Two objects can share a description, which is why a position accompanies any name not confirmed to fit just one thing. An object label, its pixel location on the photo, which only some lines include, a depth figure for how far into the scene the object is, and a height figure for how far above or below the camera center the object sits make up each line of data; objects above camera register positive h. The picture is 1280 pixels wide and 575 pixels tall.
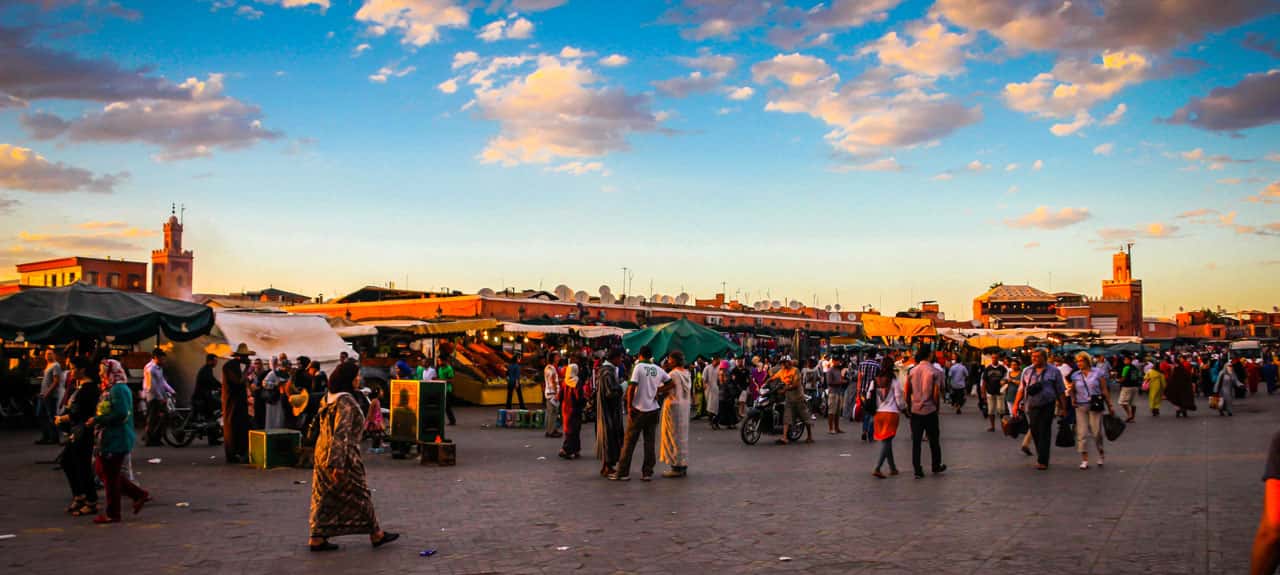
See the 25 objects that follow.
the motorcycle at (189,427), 18.02 -1.78
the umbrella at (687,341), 24.45 -0.25
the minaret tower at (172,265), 118.88 +6.97
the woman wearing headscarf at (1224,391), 28.53 -1.52
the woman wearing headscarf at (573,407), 16.66 -1.29
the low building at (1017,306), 127.88 +3.62
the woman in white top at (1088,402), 14.77 -0.97
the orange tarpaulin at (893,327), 36.34 +0.20
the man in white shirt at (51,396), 17.25 -1.22
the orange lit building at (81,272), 84.19 +4.34
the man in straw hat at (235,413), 15.30 -1.30
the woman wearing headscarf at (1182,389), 27.61 -1.44
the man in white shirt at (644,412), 13.45 -1.07
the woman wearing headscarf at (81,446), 9.80 -1.17
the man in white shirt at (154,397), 17.81 -1.26
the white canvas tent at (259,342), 24.25 -0.39
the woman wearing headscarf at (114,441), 9.57 -1.09
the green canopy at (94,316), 17.55 +0.14
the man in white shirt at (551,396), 21.17 -1.37
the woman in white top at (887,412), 13.54 -1.06
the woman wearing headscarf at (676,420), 13.88 -1.23
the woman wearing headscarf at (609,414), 14.27 -1.18
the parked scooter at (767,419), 19.56 -1.68
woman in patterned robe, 8.15 -1.22
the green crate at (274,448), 14.59 -1.74
